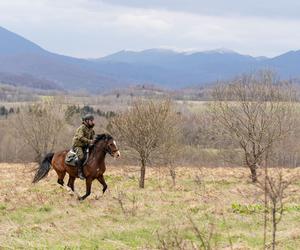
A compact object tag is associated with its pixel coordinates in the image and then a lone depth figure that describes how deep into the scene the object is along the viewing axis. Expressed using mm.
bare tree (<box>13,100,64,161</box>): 42188
